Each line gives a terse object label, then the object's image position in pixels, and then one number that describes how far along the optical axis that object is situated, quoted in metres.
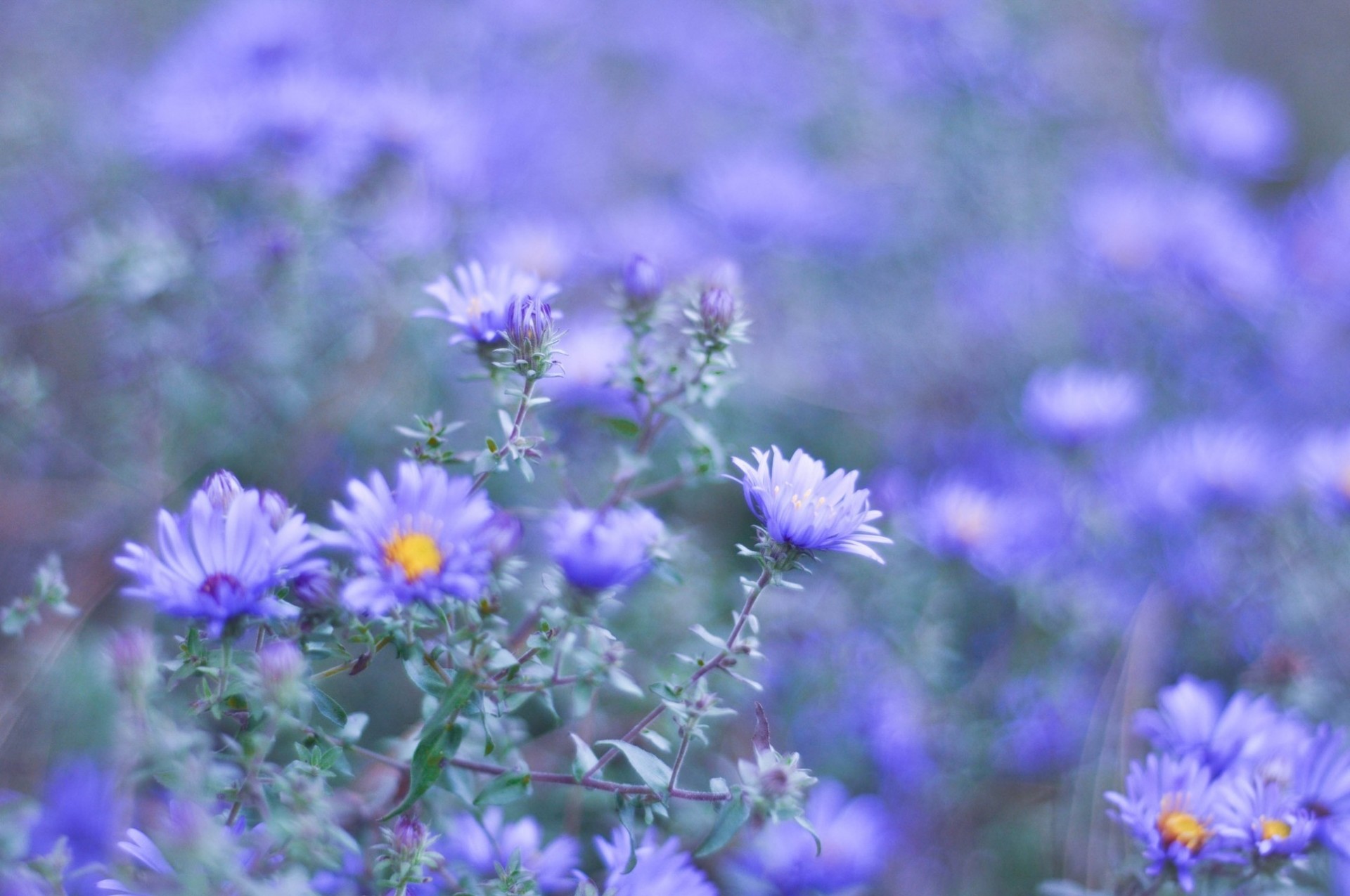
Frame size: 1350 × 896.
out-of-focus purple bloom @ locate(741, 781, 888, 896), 1.33
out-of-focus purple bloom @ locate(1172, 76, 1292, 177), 2.14
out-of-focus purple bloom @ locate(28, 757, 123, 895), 1.33
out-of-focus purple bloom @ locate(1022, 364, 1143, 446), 1.56
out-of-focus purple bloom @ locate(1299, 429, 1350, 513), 1.41
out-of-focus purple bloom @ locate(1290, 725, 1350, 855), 1.30
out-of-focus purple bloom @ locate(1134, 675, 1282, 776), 1.31
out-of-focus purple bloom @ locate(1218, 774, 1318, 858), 1.28
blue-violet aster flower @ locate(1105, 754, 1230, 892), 1.28
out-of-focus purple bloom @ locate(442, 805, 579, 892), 1.29
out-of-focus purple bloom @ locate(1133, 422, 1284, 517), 1.50
